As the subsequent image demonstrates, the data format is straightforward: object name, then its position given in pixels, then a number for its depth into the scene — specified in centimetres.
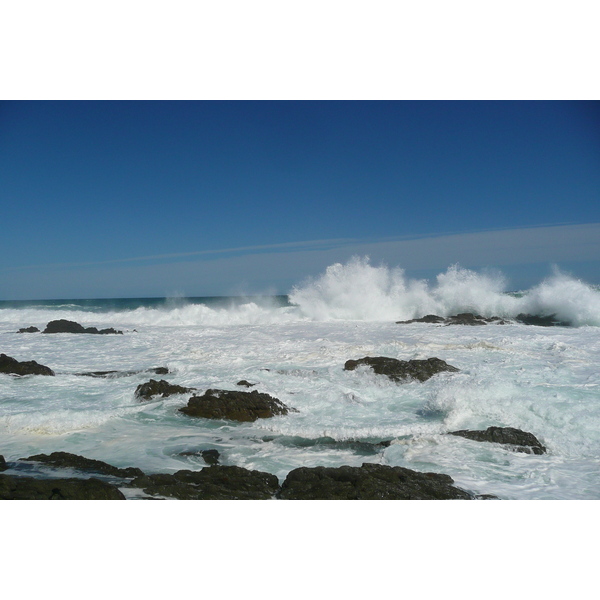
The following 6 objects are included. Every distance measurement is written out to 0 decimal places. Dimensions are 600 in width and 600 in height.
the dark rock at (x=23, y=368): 680
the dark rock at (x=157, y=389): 558
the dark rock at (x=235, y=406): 484
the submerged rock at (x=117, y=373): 686
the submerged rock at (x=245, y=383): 603
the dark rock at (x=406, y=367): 631
